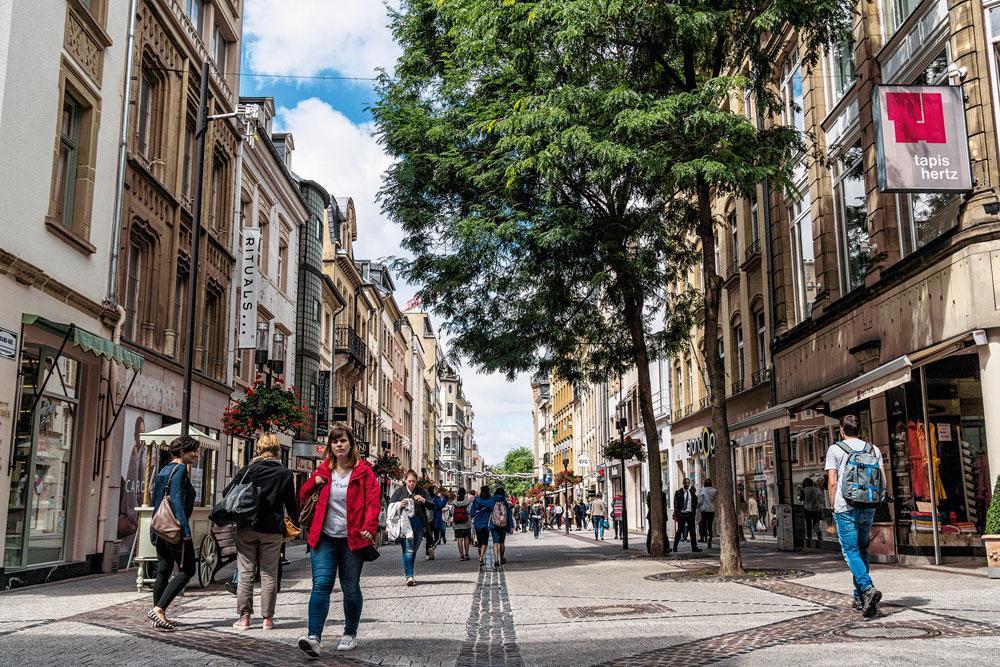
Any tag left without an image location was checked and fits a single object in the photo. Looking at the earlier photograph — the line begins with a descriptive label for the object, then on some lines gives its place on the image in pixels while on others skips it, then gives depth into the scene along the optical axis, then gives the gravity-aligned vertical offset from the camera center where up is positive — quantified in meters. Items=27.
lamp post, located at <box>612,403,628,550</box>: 23.80 -0.10
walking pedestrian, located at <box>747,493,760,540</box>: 25.03 -0.38
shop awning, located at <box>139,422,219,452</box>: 13.84 +1.03
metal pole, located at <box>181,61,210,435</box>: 16.19 +4.86
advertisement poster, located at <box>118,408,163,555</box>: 17.56 +0.61
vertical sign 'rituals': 25.31 +6.18
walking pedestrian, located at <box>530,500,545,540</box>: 38.69 -0.71
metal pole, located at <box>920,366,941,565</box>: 14.49 +0.73
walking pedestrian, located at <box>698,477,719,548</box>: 23.47 -0.04
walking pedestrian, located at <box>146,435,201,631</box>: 8.41 -0.35
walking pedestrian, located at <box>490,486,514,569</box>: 17.98 -0.36
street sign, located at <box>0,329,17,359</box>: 12.44 +2.17
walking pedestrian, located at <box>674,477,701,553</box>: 22.72 -0.13
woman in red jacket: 7.06 -0.14
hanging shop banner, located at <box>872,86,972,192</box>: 13.14 +5.06
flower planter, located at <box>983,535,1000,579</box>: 11.45 -0.68
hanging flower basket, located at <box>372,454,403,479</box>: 35.34 +1.74
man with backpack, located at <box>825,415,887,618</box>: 8.56 +0.03
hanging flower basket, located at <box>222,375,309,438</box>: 19.25 +1.90
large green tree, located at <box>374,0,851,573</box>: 13.50 +5.61
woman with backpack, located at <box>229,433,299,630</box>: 8.31 -0.20
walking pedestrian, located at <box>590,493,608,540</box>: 32.28 -0.34
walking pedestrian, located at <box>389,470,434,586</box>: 14.04 -0.08
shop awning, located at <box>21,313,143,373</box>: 12.94 +2.40
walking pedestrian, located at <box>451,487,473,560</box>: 20.72 -0.48
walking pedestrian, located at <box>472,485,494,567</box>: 18.27 -0.27
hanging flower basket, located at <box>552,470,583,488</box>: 45.16 +1.17
